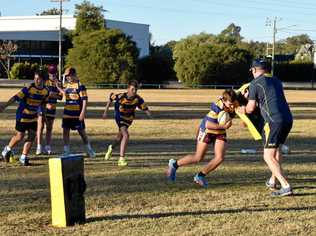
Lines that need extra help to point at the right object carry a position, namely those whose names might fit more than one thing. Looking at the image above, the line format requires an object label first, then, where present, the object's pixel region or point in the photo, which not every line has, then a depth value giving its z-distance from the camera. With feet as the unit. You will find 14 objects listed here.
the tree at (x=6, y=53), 332.80
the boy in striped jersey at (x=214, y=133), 30.66
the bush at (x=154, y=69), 278.87
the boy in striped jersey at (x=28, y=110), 39.47
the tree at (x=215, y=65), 269.44
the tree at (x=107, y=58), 250.98
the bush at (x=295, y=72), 304.50
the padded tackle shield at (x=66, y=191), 23.02
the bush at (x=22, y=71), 301.22
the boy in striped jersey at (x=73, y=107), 42.73
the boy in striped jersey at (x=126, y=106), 40.81
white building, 381.40
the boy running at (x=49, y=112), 44.83
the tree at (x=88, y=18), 301.63
